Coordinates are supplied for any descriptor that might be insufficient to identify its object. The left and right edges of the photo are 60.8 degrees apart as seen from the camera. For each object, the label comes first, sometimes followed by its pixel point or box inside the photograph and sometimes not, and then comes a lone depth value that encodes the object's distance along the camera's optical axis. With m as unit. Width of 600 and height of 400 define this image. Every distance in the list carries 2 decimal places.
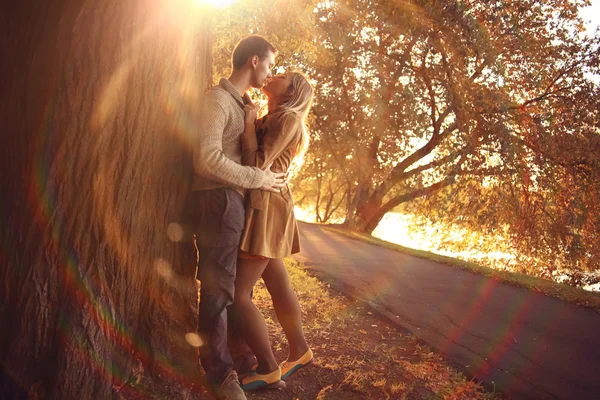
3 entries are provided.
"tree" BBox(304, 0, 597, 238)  8.11
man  2.95
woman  3.11
